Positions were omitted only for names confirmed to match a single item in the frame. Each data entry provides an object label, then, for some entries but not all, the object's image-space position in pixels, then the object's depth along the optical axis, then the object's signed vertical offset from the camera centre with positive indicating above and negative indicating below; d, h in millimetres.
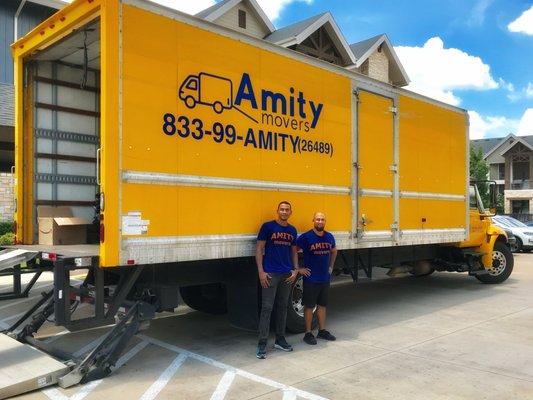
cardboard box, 6129 -348
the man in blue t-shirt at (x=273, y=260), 5750 -694
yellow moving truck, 4871 +501
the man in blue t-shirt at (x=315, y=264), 6219 -799
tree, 36688 +2165
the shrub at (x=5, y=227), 13734 -773
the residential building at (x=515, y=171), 45375 +2282
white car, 19953 -1395
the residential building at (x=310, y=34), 19656 +6599
